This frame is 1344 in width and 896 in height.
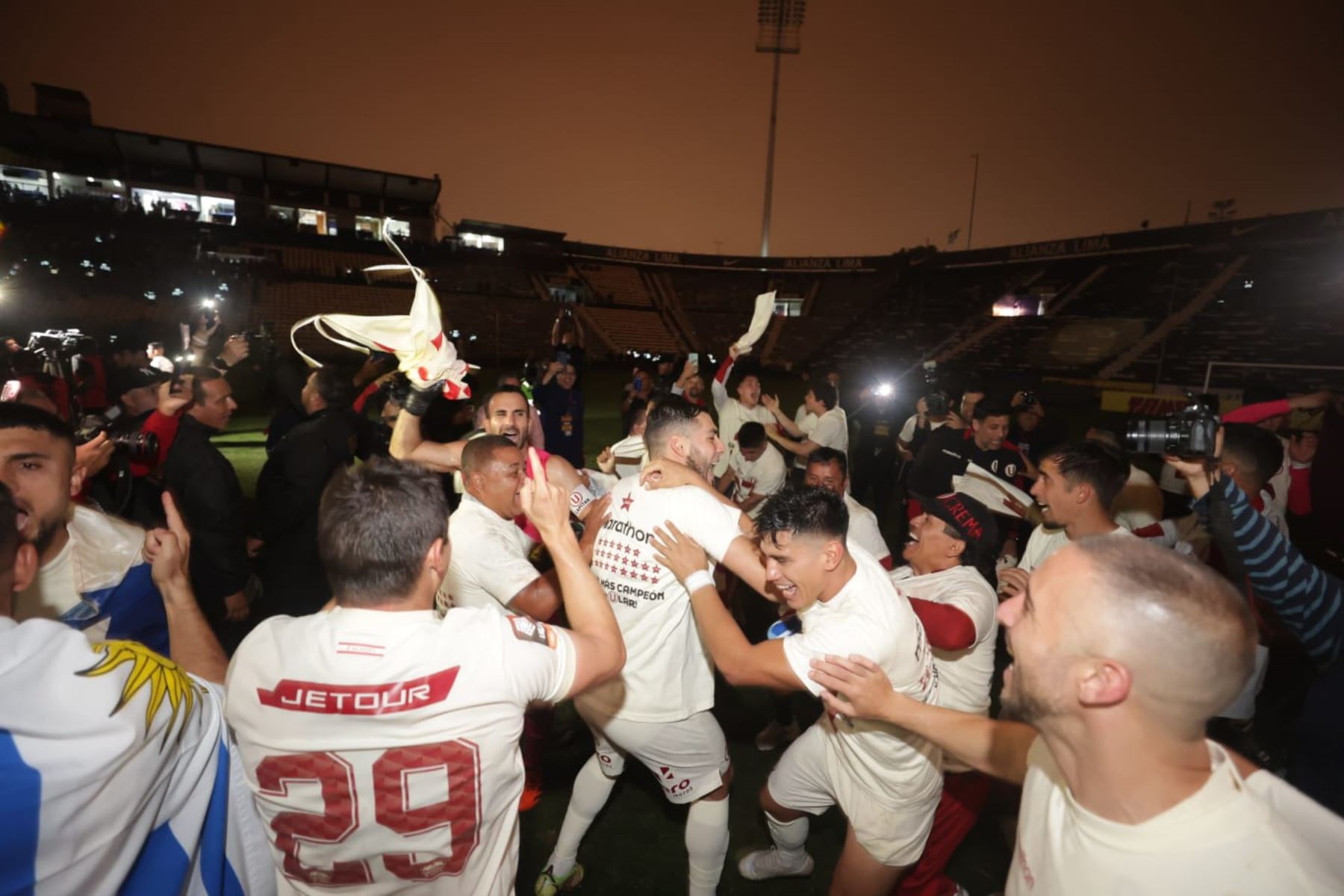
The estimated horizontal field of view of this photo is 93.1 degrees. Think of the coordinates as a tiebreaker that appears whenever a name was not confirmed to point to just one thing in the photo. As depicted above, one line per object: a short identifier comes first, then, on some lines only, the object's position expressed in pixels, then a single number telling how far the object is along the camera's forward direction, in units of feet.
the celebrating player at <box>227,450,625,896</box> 5.35
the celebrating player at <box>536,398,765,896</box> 9.81
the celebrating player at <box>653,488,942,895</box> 8.00
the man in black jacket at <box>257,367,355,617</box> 14.74
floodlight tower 119.03
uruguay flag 3.98
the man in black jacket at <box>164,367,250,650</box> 13.50
